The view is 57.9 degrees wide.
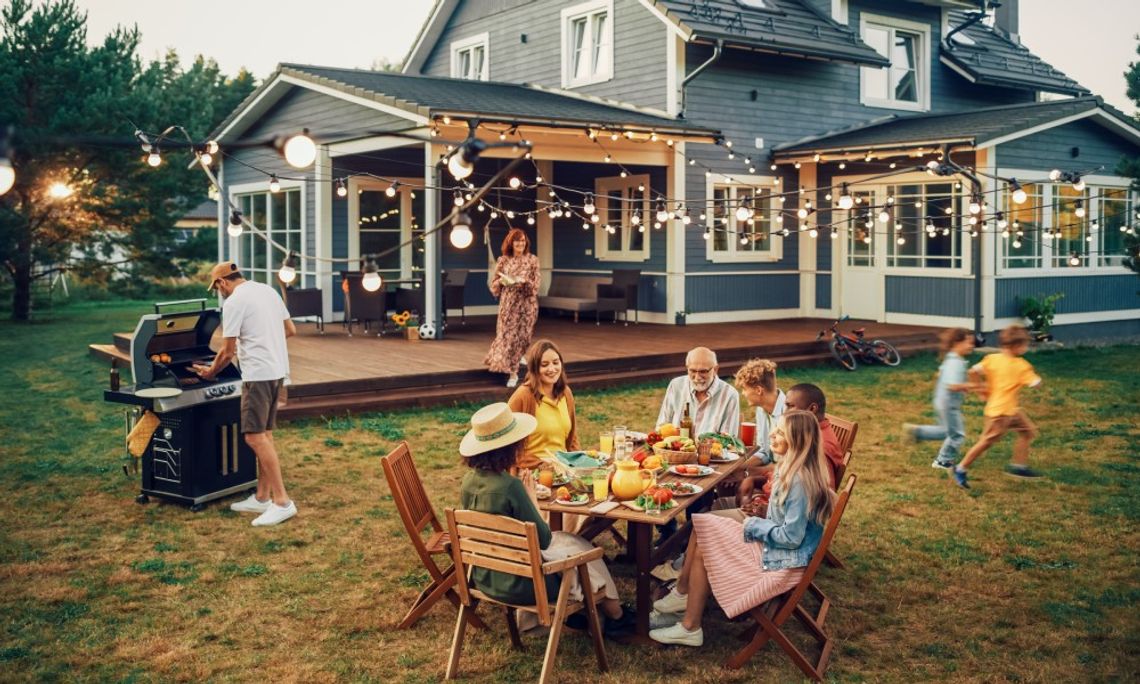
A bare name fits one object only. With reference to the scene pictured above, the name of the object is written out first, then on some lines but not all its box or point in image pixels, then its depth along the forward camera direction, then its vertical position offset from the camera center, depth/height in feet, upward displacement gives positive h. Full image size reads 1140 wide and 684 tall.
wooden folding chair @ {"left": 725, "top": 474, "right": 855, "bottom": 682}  14.33 -4.85
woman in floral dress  34.01 -0.42
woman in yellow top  18.88 -2.05
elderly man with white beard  19.54 -2.13
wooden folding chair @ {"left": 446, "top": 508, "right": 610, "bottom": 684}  13.50 -3.67
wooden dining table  14.90 -3.73
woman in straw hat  14.17 -2.74
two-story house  50.42 +6.48
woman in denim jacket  14.58 -3.55
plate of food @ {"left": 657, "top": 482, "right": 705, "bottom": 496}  15.90 -3.09
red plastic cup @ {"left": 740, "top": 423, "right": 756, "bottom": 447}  19.48 -2.76
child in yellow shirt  25.21 -2.68
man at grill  21.56 -1.36
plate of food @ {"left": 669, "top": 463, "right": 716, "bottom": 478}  16.84 -2.99
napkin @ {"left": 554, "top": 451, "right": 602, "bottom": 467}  16.81 -2.80
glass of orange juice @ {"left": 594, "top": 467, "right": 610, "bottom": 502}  15.67 -3.03
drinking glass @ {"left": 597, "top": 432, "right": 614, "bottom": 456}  18.22 -2.74
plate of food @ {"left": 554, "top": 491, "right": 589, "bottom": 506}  15.58 -3.19
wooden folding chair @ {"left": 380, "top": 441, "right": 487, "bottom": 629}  16.16 -3.79
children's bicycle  44.68 -2.72
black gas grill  22.66 -2.79
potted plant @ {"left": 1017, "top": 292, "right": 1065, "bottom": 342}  51.75 -1.38
